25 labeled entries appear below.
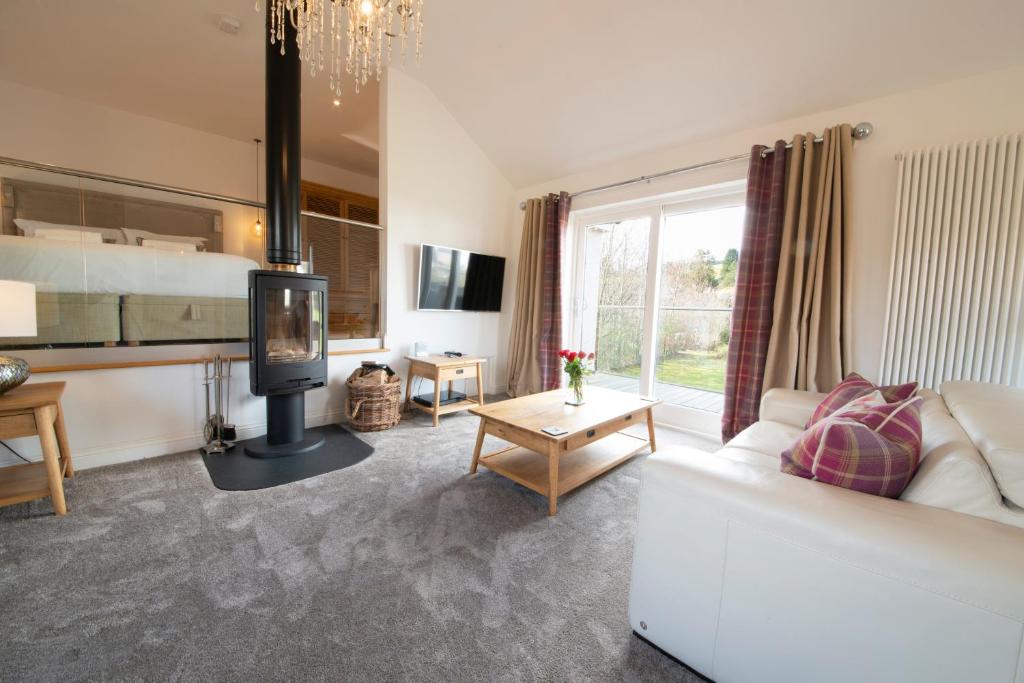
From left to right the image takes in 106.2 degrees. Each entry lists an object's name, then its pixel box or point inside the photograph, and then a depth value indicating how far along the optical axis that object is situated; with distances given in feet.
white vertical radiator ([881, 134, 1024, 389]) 6.70
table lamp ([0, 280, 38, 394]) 5.59
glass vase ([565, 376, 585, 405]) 8.64
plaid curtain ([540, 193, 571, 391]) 13.20
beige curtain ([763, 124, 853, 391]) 8.23
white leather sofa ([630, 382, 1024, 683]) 2.49
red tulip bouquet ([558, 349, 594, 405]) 8.52
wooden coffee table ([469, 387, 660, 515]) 6.81
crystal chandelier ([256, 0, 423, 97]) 5.98
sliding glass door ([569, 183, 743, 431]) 10.66
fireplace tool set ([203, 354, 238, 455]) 8.68
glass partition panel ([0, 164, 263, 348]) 7.34
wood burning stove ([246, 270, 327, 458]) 8.14
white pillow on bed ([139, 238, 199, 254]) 8.51
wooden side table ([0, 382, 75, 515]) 5.67
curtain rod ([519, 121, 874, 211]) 8.07
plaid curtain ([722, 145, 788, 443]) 8.99
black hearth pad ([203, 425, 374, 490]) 7.34
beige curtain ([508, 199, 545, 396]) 13.67
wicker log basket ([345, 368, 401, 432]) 10.20
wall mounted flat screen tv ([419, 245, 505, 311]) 12.44
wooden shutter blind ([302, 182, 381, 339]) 10.96
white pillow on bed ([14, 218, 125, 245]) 7.36
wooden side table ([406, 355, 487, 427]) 11.14
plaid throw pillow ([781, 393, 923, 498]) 3.41
